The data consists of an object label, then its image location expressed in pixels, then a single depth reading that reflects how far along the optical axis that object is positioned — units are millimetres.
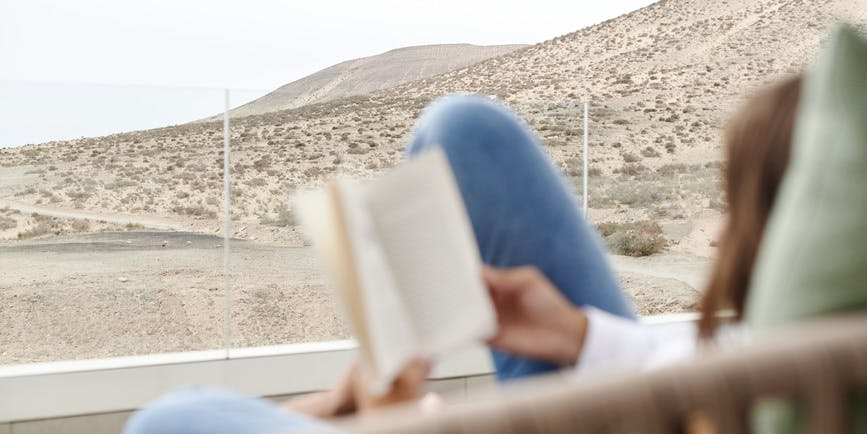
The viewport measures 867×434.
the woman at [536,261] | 771
